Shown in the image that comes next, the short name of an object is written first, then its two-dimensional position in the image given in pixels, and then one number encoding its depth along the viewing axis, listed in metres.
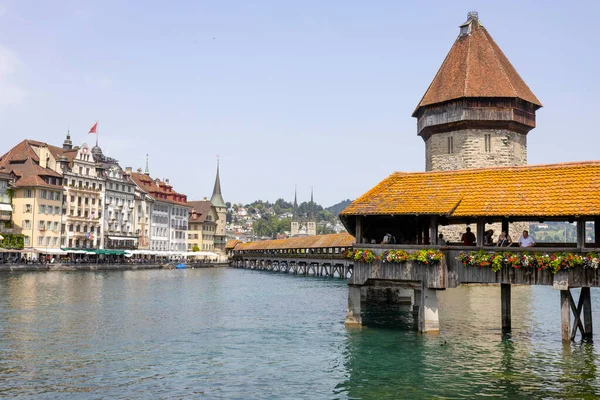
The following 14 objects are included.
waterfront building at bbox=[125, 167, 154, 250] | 103.00
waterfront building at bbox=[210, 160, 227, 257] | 134.25
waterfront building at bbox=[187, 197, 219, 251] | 126.56
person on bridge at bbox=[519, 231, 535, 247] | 21.00
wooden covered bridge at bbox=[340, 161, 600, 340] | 19.77
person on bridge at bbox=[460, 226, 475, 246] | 22.85
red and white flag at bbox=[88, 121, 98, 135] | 85.22
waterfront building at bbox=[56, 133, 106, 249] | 86.38
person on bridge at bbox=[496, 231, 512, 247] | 21.75
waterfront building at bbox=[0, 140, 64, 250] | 78.06
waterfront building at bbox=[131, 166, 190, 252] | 108.94
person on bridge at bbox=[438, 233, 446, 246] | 22.39
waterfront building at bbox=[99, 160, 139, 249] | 95.69
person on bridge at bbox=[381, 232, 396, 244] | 23.13
